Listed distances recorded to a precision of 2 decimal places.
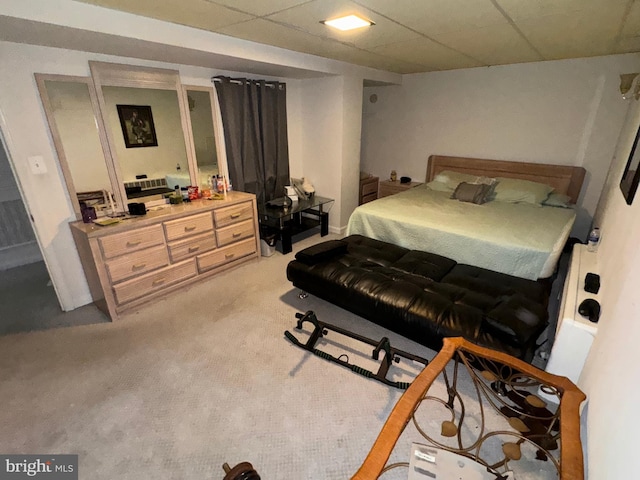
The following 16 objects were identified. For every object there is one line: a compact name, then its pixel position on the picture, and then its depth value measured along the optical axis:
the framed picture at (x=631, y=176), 1.55
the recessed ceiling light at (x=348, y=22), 1.97
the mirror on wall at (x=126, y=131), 2.33
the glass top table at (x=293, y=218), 3.61
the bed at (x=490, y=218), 2.38
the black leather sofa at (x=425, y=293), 1.70
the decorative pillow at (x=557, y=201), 3.33
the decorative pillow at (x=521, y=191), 3.36
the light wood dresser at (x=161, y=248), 2.33
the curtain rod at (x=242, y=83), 3.14
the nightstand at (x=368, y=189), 4.75
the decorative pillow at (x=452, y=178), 3.86
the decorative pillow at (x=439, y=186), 3.92
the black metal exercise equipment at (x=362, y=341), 1.80
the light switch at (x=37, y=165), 2.21
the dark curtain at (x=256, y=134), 3.33
